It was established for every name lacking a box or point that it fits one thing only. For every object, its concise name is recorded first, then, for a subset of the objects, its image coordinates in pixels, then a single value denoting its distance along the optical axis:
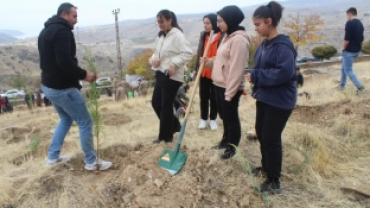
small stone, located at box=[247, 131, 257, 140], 4.16
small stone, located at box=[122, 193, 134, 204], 2.89
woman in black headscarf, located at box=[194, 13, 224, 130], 4.06
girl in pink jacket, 3.00
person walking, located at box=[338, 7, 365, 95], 5.78
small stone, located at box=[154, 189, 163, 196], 2.89
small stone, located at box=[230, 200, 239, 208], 2.72
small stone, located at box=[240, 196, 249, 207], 2.71
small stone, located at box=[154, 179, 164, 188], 2.98
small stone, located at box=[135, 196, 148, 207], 2.79
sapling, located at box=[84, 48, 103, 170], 3.25
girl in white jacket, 3.63
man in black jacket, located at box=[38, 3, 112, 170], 2.91
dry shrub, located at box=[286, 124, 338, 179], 3.27
